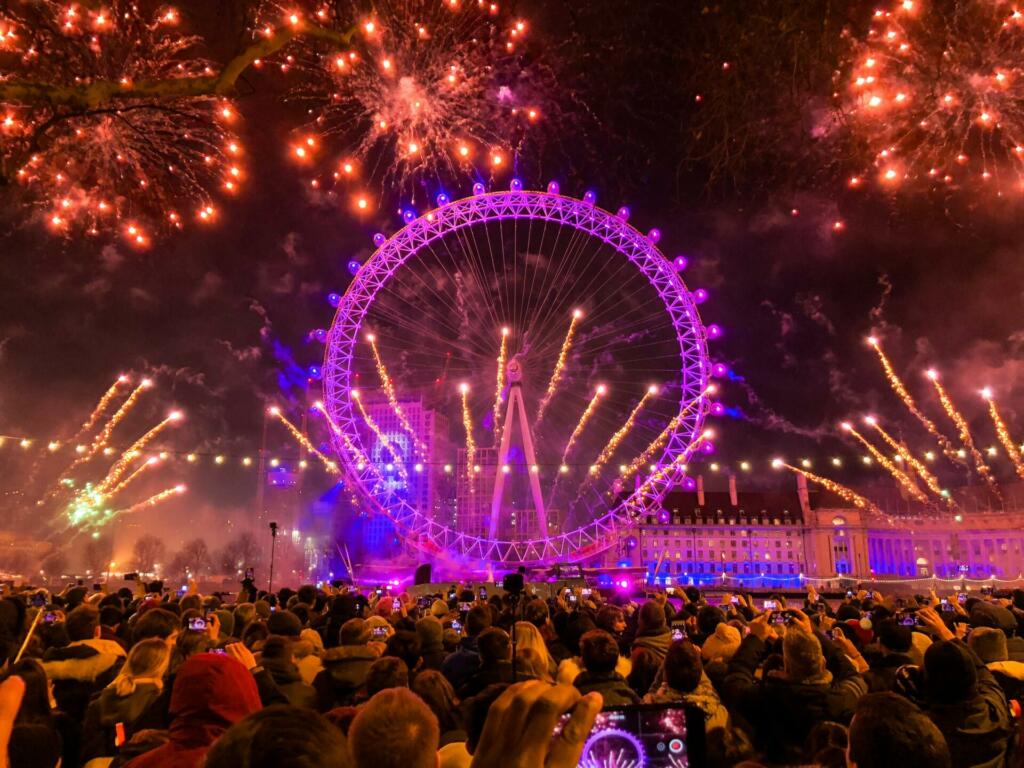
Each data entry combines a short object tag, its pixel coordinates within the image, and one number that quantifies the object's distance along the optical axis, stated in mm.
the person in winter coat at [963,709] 4105
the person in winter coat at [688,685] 5012
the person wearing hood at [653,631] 7035
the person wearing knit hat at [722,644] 7473
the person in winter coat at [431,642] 7820
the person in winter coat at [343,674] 6340
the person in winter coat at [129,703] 5055
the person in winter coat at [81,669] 6242
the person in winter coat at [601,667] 5281
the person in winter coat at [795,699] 5168
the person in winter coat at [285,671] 5953
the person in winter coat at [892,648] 6938
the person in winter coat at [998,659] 6301
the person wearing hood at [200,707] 2881
